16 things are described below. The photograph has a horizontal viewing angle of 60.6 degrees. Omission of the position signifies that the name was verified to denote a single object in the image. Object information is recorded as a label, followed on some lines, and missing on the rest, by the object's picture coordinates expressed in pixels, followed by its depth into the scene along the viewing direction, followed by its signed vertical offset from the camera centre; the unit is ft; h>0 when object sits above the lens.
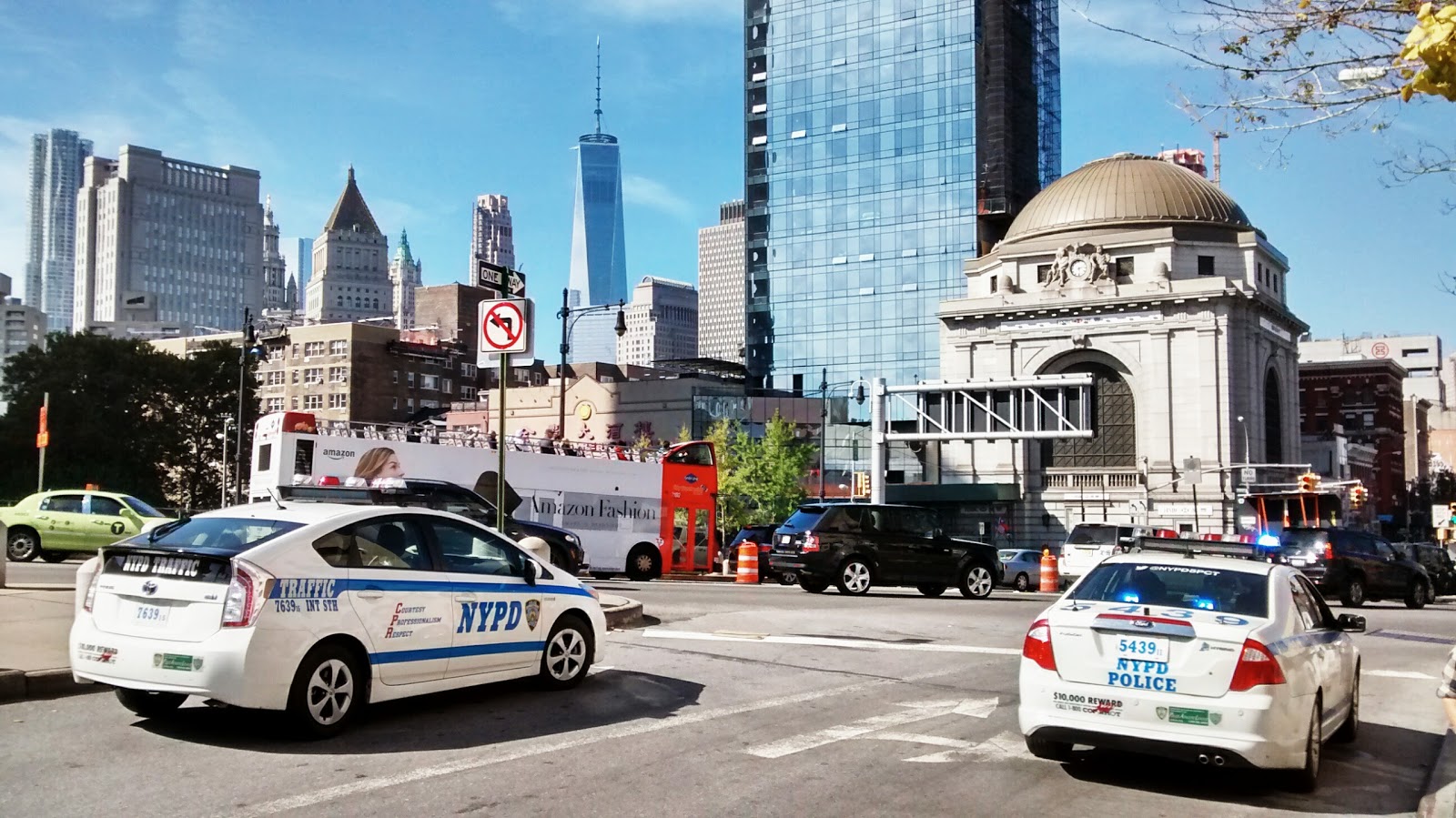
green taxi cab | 85.76 -3.42
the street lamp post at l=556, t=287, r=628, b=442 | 133.59 +16.46
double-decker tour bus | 84.46 -0.21
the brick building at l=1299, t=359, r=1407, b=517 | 383.24 +20.87
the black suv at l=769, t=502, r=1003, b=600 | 77.25 -4.87
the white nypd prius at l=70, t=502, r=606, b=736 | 26.08 -3.13
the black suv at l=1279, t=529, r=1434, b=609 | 84.79 -6.52
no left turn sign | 48.16 +5.69
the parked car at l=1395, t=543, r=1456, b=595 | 117.51 -9.01
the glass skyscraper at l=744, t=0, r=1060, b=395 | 320.29 +81.16
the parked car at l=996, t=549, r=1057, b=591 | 122.83 -9.69
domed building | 218.79 +22.71
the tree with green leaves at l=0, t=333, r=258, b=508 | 215.92 +10.90
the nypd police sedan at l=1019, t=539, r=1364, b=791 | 24.17 -4.02
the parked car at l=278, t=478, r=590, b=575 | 73.20 -2.25
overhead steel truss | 155.22 +8.62
